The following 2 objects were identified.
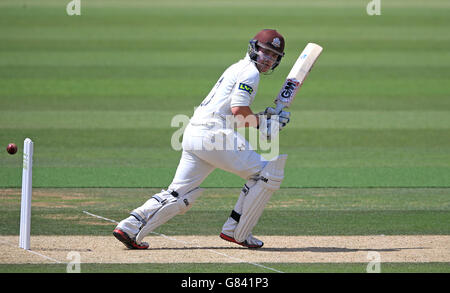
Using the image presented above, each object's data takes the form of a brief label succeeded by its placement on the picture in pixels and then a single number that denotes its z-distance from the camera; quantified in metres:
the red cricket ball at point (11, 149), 14.61
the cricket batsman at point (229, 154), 14.10
